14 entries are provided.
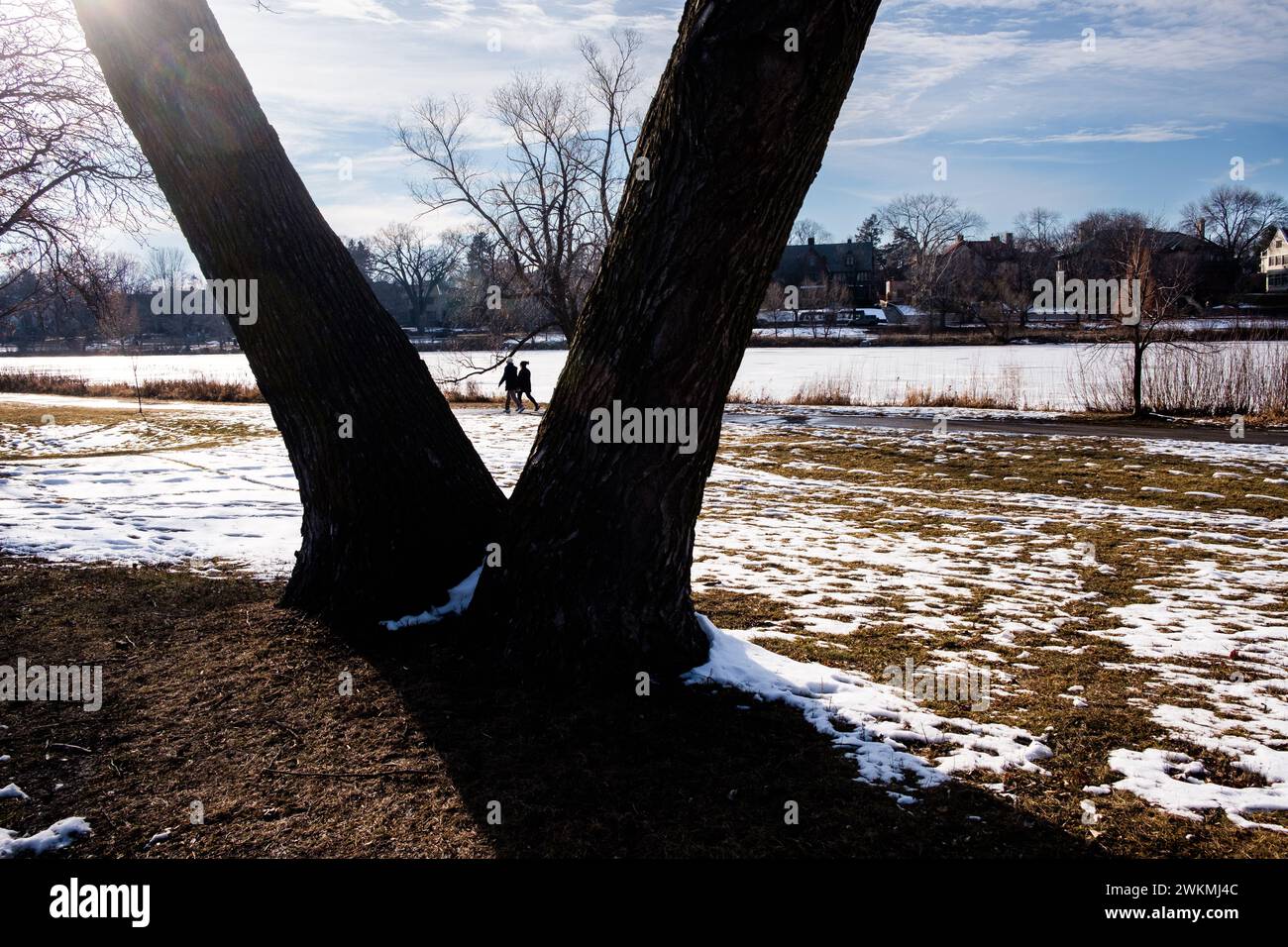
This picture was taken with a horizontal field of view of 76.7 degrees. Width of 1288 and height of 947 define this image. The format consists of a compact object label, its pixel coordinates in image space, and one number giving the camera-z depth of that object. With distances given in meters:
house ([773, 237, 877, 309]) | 92.69
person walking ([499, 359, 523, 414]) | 24.42
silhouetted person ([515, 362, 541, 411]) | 24.73
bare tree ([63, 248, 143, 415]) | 18.02
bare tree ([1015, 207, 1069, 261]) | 91.56
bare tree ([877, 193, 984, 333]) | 72.69
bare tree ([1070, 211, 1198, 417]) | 19.48
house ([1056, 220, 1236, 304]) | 65.83
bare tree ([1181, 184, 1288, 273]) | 90.38
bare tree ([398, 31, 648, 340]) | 29.61
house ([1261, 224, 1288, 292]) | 88.31
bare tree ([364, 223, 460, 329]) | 50.88
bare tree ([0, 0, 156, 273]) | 14.59
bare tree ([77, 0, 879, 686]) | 3.15
